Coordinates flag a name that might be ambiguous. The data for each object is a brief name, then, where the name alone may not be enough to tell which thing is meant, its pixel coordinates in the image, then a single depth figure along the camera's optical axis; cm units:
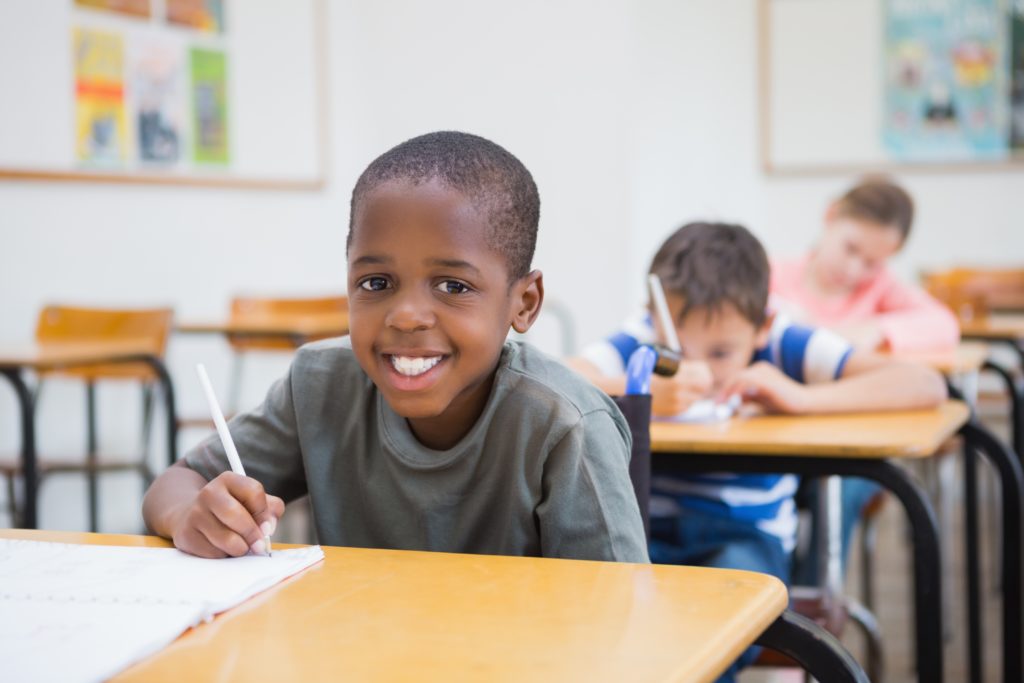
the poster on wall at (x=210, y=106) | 444
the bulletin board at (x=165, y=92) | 385
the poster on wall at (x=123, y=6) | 404
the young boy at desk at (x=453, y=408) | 102
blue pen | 127
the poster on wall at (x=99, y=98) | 400
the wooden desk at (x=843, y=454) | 148
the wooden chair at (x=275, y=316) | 363
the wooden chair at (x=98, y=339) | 324
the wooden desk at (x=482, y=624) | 63
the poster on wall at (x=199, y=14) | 436
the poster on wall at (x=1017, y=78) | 516
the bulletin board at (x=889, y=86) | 521
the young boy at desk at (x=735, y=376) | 167
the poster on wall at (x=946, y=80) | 521
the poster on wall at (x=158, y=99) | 423
